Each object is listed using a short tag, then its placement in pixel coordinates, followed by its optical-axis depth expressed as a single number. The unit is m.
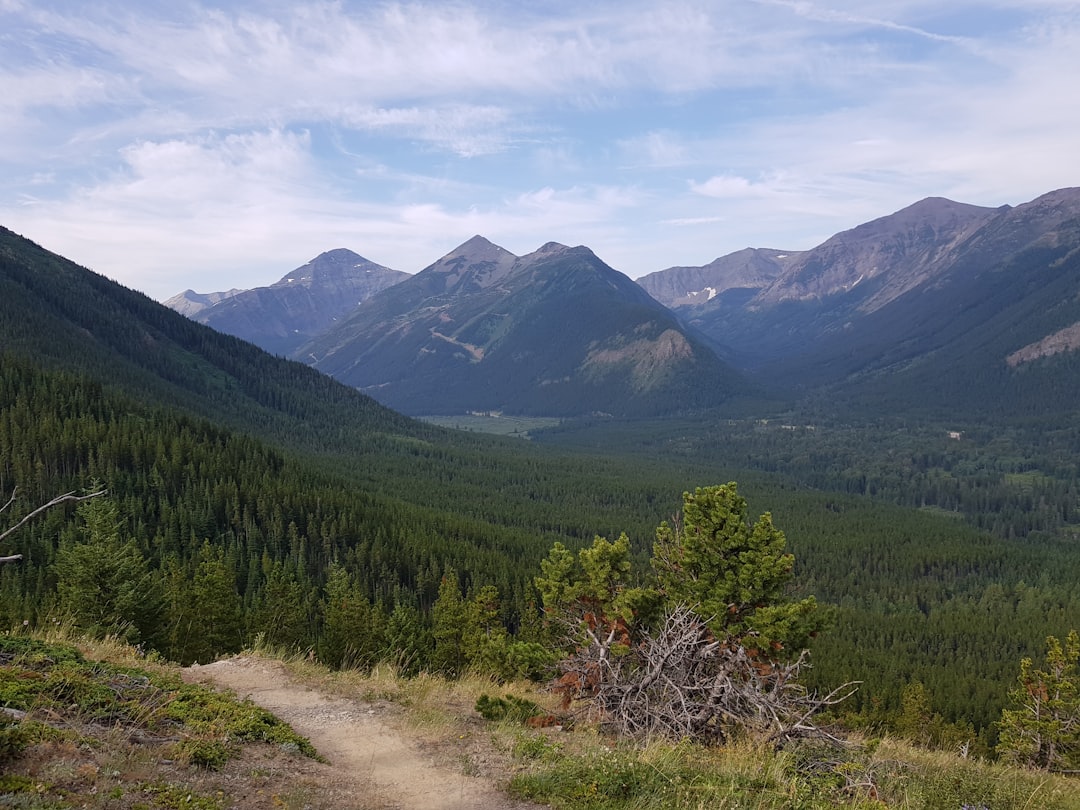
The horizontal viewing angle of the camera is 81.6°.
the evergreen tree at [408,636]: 46.94
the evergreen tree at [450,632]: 51.79
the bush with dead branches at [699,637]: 16.39
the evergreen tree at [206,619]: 40.41
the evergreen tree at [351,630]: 45.13
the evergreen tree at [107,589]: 36.59
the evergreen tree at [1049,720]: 39.34
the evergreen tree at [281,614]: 46.56
